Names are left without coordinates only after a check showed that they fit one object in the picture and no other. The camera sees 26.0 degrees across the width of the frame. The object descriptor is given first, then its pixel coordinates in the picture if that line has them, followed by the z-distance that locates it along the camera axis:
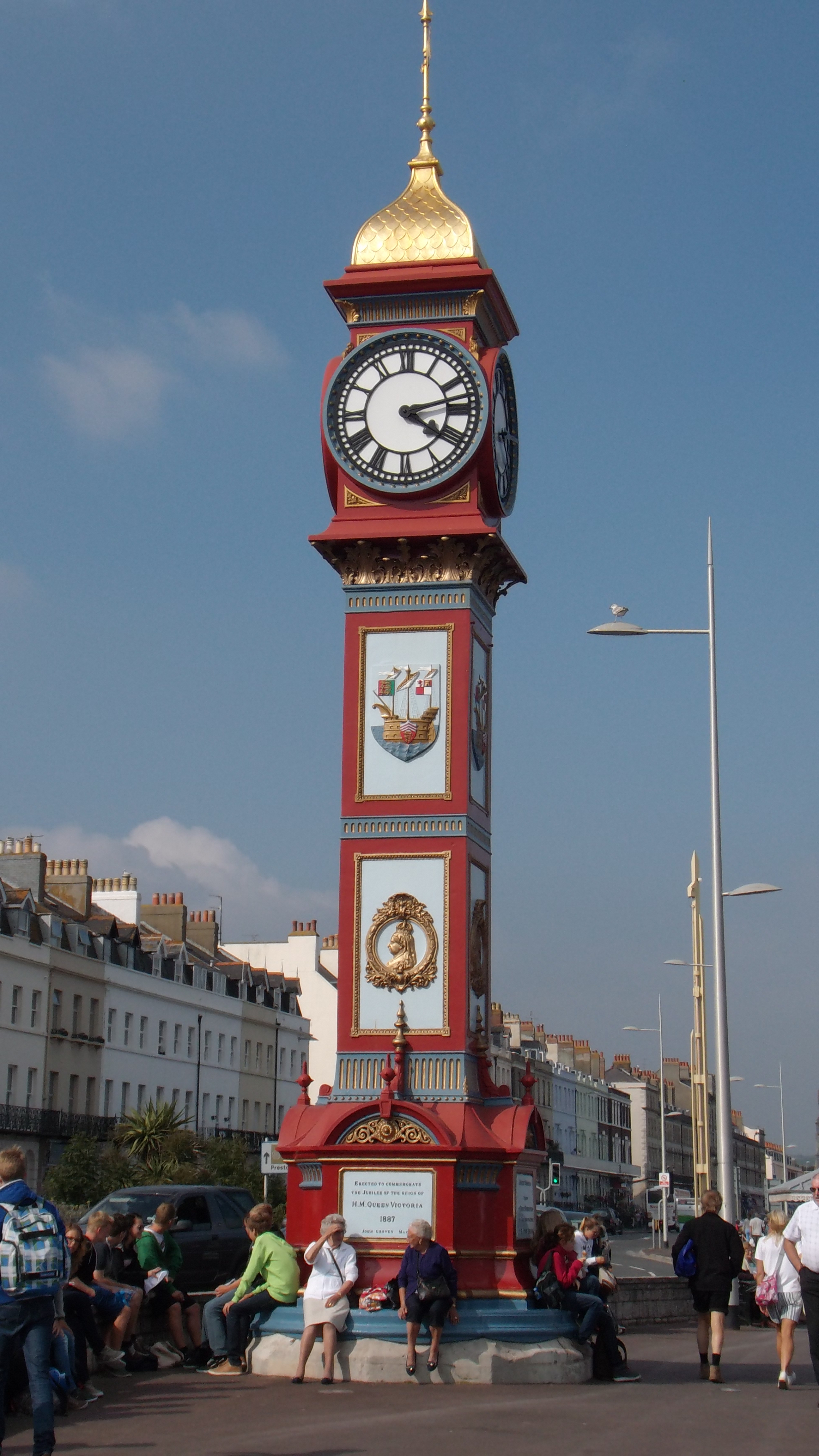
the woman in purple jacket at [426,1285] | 15.00
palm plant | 54.31
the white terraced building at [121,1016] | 59.69
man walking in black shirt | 16.17
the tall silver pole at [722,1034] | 26.77
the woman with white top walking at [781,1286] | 15.65
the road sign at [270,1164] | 32.06
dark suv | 22.83
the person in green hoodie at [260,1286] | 15.85
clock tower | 16.59
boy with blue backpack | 10.71
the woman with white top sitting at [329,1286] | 15.19
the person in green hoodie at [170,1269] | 16.50
